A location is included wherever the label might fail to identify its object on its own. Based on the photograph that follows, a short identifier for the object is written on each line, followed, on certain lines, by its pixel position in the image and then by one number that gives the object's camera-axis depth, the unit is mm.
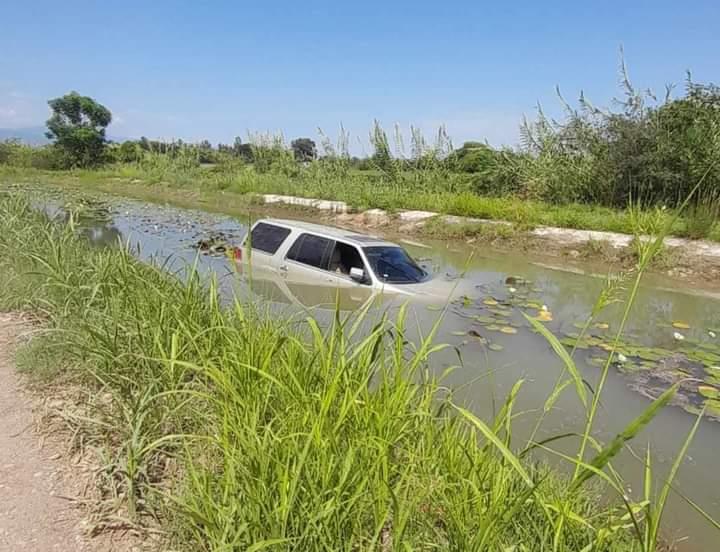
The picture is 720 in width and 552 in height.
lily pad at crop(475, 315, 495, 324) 6660
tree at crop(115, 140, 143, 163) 39272
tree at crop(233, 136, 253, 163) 29781
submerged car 6848
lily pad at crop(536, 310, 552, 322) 6766
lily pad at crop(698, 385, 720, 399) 4746
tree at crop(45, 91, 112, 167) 38250
